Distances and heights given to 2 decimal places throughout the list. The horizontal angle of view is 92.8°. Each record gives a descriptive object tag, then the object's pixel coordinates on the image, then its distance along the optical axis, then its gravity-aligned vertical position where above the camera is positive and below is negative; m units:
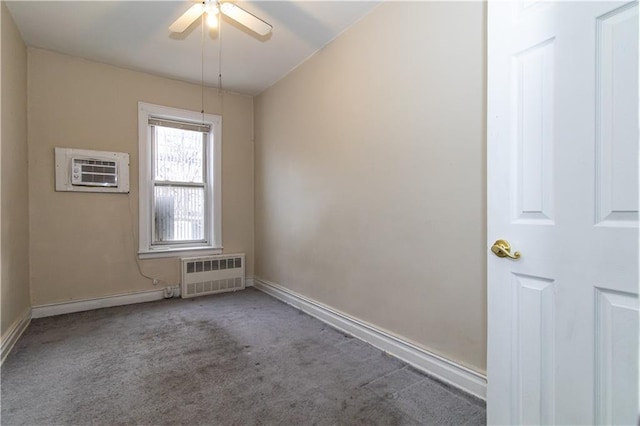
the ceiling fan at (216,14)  2.05 +1.36
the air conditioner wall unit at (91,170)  3.18 +0.45
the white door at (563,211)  1.01 -0.01
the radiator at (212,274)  3.80 -0.83
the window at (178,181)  3.64 +0.38
